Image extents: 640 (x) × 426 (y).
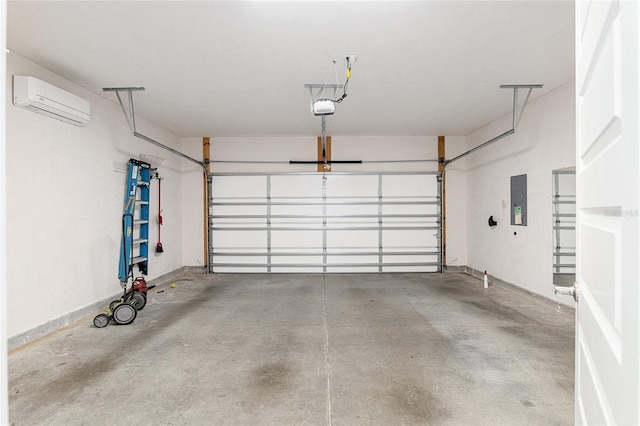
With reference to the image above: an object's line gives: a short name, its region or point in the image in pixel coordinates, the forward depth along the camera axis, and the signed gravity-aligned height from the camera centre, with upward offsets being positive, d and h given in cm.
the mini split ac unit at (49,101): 302 +113
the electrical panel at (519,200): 484 +17
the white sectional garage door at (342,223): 680 -26
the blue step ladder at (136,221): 415 -15
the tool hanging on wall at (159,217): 560 -12
